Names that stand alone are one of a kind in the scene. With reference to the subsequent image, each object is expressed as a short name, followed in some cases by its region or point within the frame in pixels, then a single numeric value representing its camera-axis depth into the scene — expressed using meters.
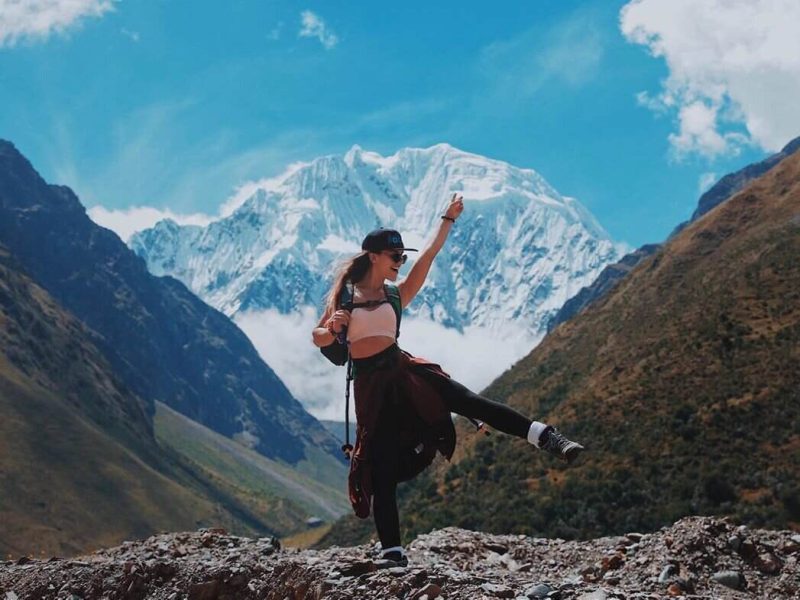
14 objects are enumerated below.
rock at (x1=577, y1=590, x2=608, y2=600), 6.79
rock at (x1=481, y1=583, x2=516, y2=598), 7.09
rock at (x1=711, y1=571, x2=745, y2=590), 9.80
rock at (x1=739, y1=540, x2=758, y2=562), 10.51
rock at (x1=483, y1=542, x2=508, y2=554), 13.06
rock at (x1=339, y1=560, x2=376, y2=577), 7.87
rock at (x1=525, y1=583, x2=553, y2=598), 7.04
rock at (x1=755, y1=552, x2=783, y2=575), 10.25
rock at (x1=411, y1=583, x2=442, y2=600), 7.04
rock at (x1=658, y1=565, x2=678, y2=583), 9.43
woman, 7.92
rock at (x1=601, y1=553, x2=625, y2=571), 10.54
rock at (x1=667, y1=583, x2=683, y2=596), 8.79
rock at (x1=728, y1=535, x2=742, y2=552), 10.65
